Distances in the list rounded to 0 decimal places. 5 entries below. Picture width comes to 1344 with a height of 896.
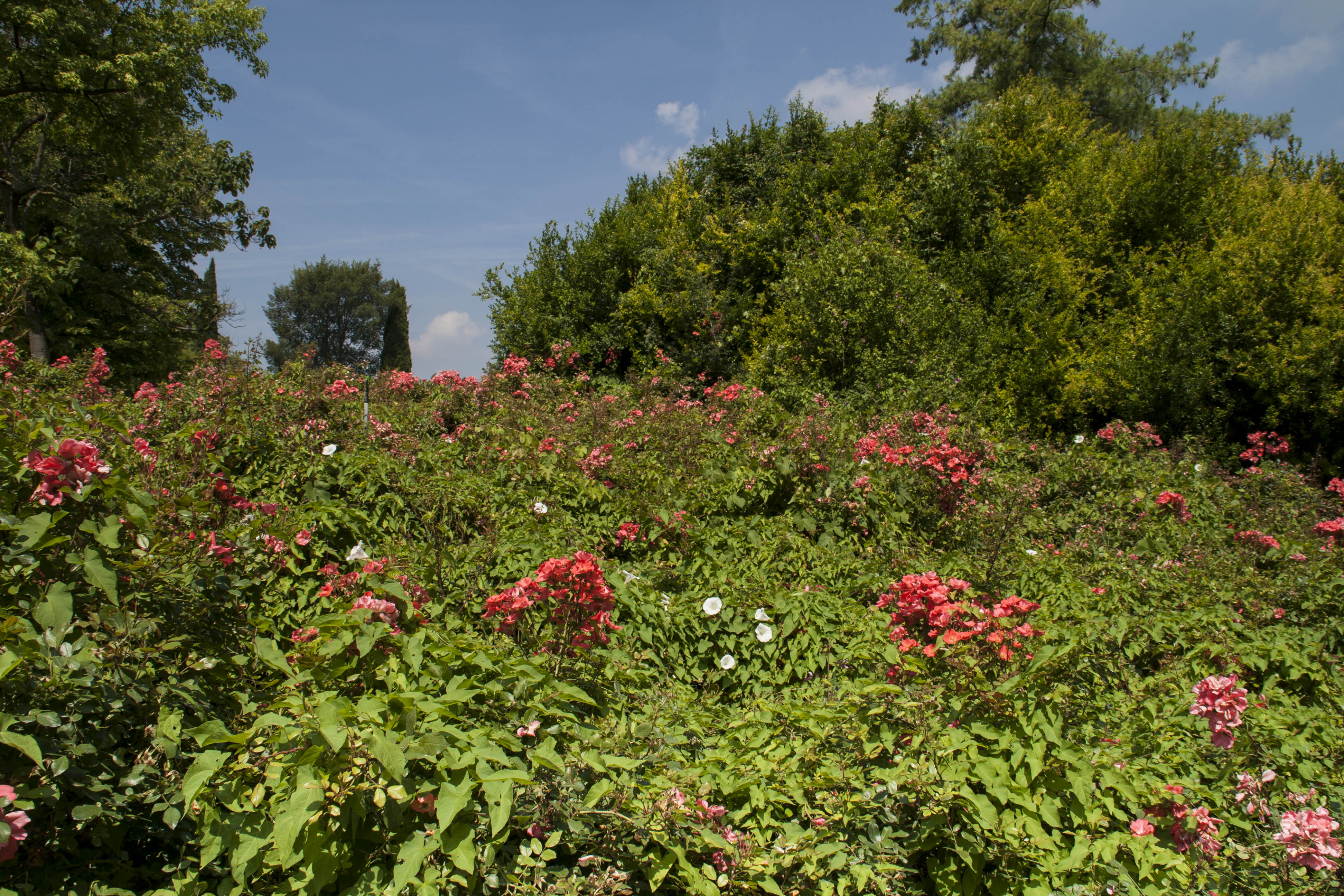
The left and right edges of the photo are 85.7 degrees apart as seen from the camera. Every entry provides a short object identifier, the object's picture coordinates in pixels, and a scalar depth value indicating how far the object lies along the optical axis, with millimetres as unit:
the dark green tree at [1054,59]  18531
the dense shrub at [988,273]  8188
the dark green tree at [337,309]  47438
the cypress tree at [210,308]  18250
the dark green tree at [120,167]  12789
